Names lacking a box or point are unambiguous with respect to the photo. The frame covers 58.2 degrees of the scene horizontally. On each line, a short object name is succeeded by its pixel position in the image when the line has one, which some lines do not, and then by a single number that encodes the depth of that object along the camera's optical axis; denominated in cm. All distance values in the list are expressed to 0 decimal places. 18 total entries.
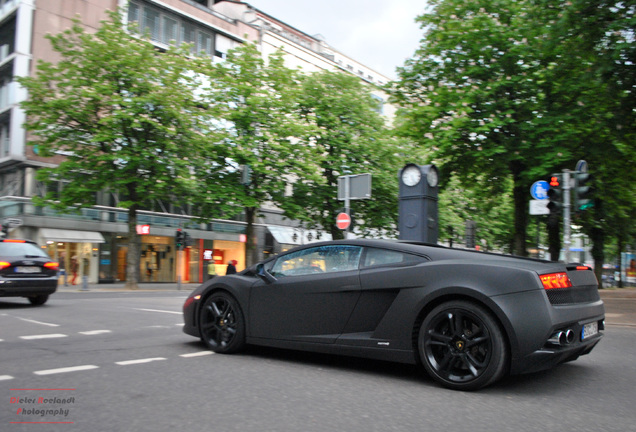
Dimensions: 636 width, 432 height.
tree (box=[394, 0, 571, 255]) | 1775
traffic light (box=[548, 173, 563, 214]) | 1149
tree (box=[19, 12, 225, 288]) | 2402
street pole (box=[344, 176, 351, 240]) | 1448
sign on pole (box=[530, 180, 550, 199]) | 1320
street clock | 1281
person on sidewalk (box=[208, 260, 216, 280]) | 3120
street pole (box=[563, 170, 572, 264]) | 1132
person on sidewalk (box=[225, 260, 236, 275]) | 2419
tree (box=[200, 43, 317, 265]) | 2684
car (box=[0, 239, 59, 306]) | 1205
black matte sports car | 441
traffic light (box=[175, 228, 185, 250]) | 2870
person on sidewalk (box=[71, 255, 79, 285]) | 2964
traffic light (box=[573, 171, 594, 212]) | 1106
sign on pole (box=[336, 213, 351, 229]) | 1412
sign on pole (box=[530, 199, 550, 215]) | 1289
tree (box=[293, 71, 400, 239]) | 2948
